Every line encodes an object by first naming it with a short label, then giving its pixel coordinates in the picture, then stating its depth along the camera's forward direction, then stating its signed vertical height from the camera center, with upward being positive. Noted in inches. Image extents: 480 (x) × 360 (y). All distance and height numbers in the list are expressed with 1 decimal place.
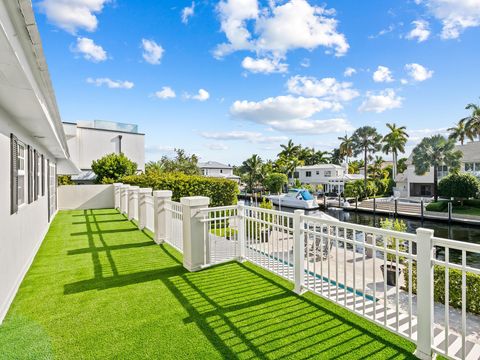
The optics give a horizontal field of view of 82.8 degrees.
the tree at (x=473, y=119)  1119.5 +243.9
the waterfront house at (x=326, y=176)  1537.8 +11.4
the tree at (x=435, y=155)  932.0 +76.9
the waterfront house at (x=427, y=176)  1148.5 +7.1
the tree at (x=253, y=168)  1663.4 +63.9
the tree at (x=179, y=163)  1429.6 +85.0
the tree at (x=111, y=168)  770.8 +32.5
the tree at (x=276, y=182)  1515.7 -21.2
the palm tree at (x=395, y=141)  1555.1 +210.3
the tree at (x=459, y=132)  1410.9 +240.3
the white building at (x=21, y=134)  79.4 +36.1
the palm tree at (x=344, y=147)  1966.0 +227.7
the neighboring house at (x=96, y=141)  961.5 +140.4
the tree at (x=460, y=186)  813.2 -27.4
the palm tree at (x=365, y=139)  1499.8 +214.0
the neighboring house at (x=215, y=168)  2361.0 +91.4
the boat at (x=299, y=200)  1063.6 -89.9
